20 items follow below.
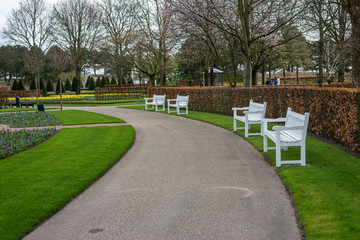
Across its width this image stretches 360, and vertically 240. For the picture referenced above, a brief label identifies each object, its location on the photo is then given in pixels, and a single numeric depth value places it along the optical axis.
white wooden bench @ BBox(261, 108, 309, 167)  6.96
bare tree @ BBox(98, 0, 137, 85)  39.97
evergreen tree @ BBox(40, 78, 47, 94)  50.36
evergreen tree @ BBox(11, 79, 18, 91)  49.92
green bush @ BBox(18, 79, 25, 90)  49.11
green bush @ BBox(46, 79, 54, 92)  55.69
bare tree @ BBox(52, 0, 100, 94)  46.47
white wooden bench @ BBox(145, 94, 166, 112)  21.17
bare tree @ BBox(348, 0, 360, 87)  11.22
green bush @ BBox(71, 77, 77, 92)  55.83
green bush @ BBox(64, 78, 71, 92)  60.14
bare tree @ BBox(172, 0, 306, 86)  19.12
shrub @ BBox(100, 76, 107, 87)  59.64
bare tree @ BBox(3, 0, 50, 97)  50.03
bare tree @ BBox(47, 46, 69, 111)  25.19
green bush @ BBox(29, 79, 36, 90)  51.34
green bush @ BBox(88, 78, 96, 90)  59.16
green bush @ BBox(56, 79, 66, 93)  51.96
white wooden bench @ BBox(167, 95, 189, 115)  18.80
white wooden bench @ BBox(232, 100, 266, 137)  10.86
